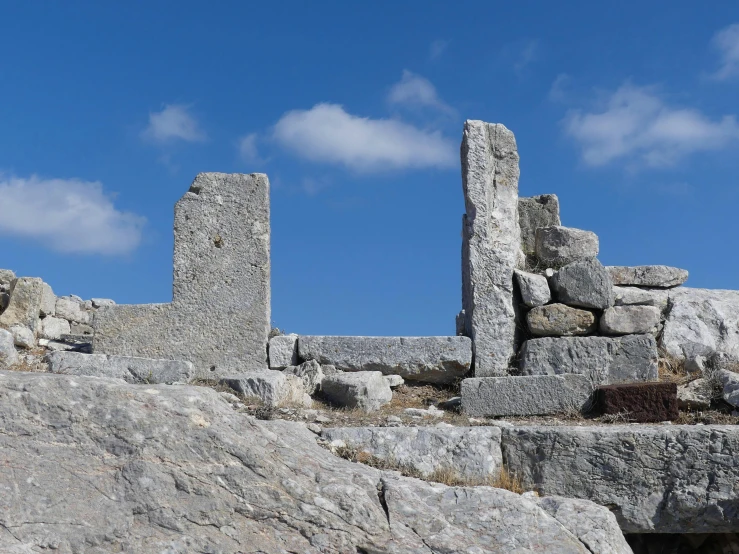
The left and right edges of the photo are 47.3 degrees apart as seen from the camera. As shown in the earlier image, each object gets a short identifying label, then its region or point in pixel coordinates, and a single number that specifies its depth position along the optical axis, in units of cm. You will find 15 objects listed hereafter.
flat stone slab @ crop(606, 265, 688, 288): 916
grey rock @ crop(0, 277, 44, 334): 1062
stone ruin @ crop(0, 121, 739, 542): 766
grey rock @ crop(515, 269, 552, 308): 840
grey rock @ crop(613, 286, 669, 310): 870
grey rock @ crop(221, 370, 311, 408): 707
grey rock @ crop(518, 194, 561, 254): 938
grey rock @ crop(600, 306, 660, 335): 833
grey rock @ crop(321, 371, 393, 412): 744
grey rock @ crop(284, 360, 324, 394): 790
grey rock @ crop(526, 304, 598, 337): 835
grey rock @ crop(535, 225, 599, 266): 889
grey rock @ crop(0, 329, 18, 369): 791
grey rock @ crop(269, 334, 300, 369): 832
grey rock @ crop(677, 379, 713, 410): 761
